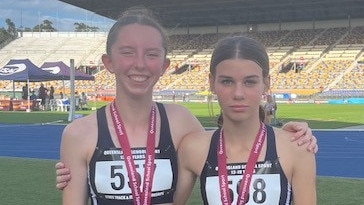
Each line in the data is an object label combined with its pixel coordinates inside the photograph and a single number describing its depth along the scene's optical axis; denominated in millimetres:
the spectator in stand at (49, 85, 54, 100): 33444
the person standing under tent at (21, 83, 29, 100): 33231
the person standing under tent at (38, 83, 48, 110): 32688
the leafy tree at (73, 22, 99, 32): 89406
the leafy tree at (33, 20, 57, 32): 95681
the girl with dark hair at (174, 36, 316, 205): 2307
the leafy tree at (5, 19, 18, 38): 94894
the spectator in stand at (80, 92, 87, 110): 33000
